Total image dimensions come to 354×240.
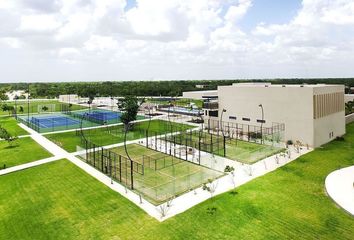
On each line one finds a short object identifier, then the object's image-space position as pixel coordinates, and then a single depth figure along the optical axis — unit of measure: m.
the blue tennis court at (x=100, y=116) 54.30
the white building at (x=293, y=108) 31.88
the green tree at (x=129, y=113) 43.38
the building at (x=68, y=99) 94.93
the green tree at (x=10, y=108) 65.22
